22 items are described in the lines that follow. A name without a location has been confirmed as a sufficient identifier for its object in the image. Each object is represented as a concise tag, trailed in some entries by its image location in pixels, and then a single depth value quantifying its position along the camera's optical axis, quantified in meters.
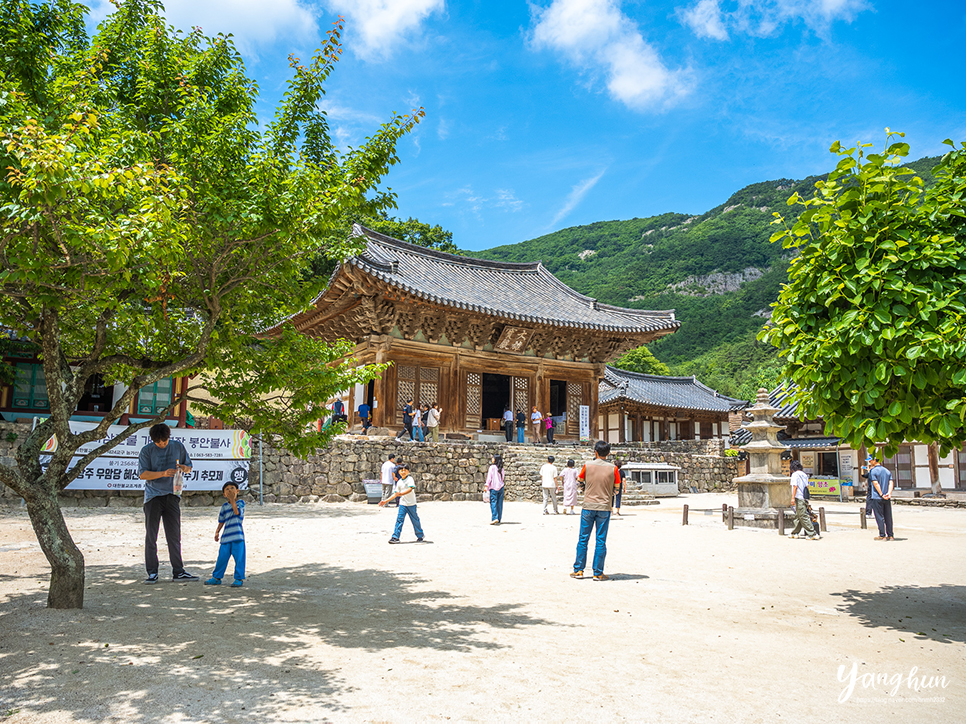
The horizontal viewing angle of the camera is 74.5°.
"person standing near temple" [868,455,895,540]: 11.40
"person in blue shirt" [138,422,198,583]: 6.42
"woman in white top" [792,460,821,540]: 11.48
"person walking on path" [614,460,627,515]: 15.74
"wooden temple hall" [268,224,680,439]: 19.33
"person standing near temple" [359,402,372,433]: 19.39
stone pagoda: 13.40
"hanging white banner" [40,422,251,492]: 13.13
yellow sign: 23.09
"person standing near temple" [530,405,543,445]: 21.81
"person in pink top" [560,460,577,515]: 15.20
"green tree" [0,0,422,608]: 4.05
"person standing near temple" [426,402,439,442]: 19.44
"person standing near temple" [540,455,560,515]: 15.22
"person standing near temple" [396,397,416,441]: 19.41
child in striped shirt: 6.44
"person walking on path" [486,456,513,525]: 12.69
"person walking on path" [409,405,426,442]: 18.81
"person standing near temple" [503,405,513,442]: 21.64
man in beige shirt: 7.22
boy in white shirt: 9.68
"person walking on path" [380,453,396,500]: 13.60
